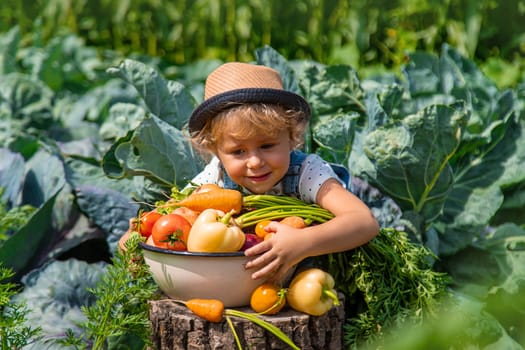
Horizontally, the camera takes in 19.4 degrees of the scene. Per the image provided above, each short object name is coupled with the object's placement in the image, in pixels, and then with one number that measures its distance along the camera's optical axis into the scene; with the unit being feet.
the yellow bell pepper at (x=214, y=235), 8.88
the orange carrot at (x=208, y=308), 8.96
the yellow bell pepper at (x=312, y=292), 9.03
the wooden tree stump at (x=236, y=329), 9.01
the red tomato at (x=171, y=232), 9.04
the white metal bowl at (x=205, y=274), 8.95
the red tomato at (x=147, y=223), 9.41
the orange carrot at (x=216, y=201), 9.24
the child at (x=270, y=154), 8.99
